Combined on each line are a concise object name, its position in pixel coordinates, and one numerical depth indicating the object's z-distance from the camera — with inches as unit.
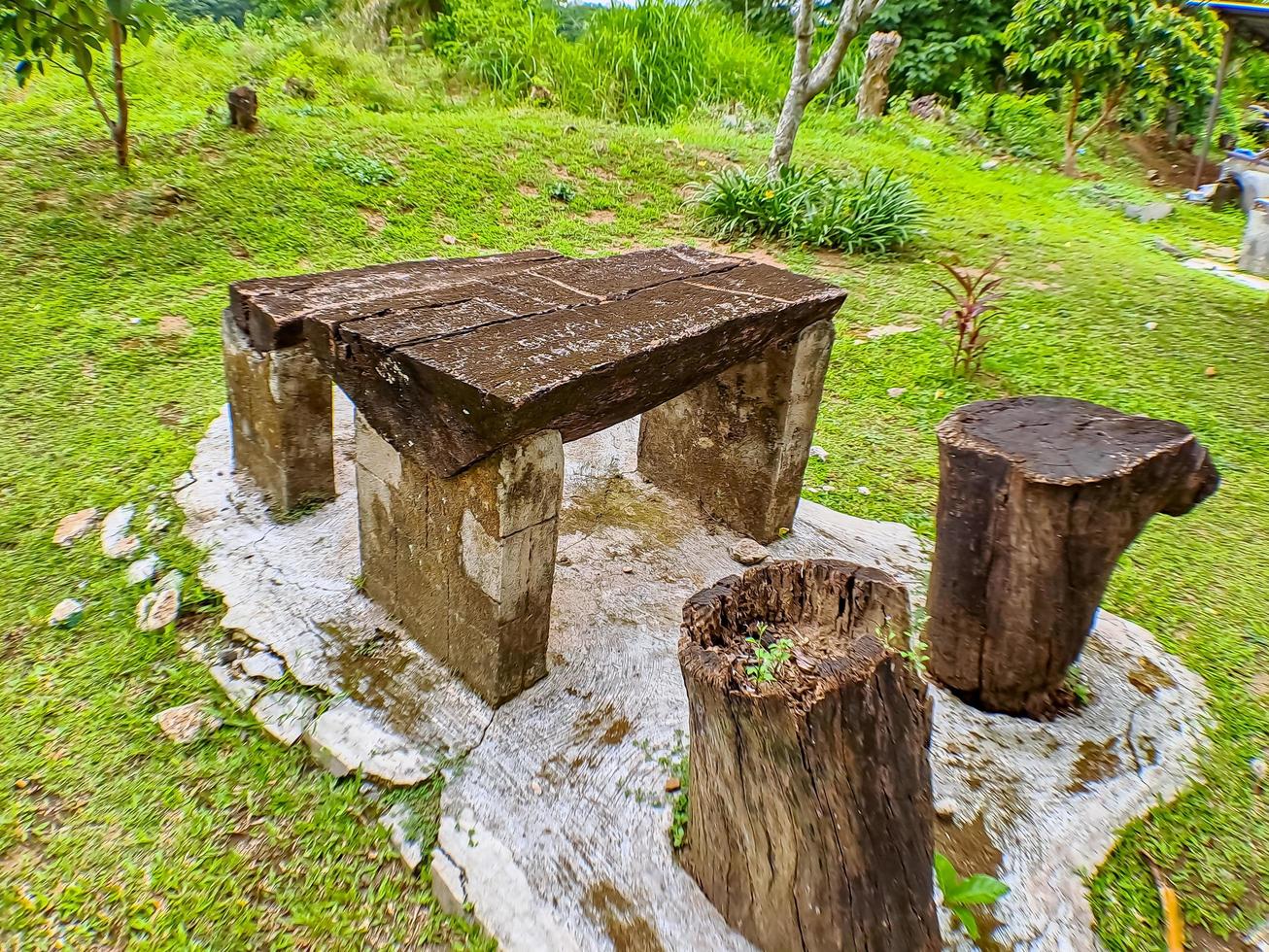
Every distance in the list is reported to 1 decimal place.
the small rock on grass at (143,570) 112.1
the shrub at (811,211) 282.0
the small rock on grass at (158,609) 104.5
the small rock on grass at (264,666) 95.7
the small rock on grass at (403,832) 78.8
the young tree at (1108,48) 406.6
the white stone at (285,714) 90.2
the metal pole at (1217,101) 403.2
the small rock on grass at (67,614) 105.3
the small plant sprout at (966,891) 68.4
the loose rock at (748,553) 123.5
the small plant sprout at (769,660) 62.3
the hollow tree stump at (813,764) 60.5
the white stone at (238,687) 94.0
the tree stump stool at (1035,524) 84.5
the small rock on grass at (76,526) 120.7
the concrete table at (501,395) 80.7
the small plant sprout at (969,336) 188.9
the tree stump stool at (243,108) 268.4
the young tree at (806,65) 255.4
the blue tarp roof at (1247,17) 324.8
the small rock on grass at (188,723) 90.4
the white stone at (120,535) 117.9
